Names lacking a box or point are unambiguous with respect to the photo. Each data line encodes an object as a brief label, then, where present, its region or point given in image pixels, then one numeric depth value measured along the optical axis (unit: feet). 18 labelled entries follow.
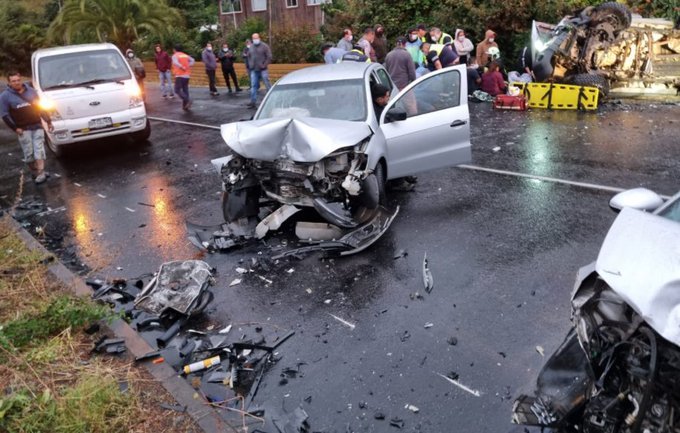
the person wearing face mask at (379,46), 46.29
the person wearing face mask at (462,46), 48.47
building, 84.99
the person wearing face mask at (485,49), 47.59
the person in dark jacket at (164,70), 59.47
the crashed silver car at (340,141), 19.11
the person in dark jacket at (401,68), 34.60
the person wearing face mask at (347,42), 46.37
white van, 33.63
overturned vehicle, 41.37
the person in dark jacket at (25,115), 29.45
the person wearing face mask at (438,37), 45.48
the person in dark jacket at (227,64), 61.82
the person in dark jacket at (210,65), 61.87
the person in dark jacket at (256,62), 51.62
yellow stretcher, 40.06
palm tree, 84.38
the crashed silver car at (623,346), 7.54
